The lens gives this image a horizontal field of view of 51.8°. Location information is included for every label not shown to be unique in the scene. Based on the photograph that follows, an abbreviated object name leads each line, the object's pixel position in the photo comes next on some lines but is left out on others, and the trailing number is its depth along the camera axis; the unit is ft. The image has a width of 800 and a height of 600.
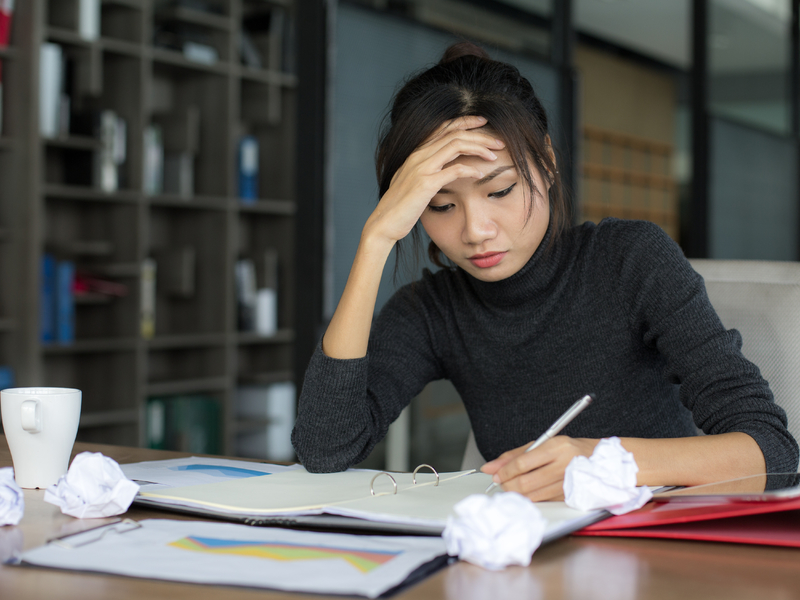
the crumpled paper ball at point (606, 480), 2.19
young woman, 3.29
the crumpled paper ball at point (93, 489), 2.27
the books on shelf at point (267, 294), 12.35
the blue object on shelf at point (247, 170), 12.16
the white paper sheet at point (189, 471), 2.80
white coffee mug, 2.66
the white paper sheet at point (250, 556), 1.71
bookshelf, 9.71
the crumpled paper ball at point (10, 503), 2.19
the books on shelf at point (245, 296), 12.21
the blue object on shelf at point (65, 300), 10.03
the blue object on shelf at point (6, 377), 9.43
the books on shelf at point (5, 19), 9.54
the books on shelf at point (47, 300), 9.96
